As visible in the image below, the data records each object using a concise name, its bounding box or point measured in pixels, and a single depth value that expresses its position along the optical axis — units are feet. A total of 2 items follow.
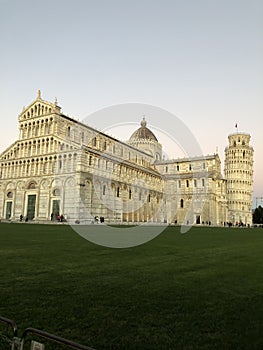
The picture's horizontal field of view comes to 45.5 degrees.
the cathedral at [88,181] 145.28
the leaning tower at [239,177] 296.92
